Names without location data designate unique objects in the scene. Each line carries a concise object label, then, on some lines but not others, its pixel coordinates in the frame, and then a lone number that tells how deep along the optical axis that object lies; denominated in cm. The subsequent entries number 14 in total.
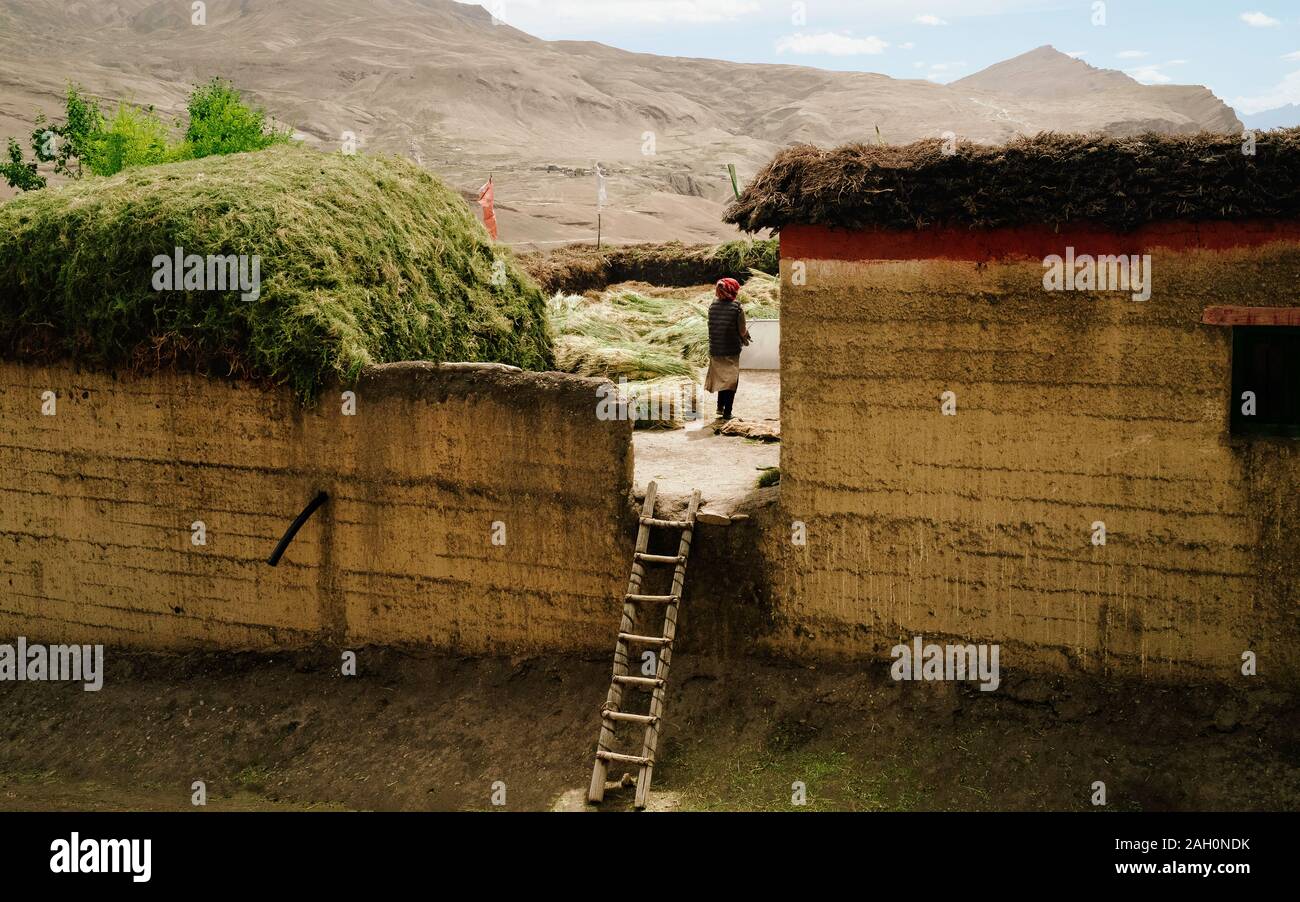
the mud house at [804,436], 793
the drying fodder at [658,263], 2450
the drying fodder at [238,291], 993
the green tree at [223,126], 2792
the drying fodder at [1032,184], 767
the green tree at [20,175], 3438
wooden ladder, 793
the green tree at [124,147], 2722
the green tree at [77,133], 3051
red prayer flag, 2125
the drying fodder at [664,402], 1348
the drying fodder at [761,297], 1919
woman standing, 1256
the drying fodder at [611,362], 1540
